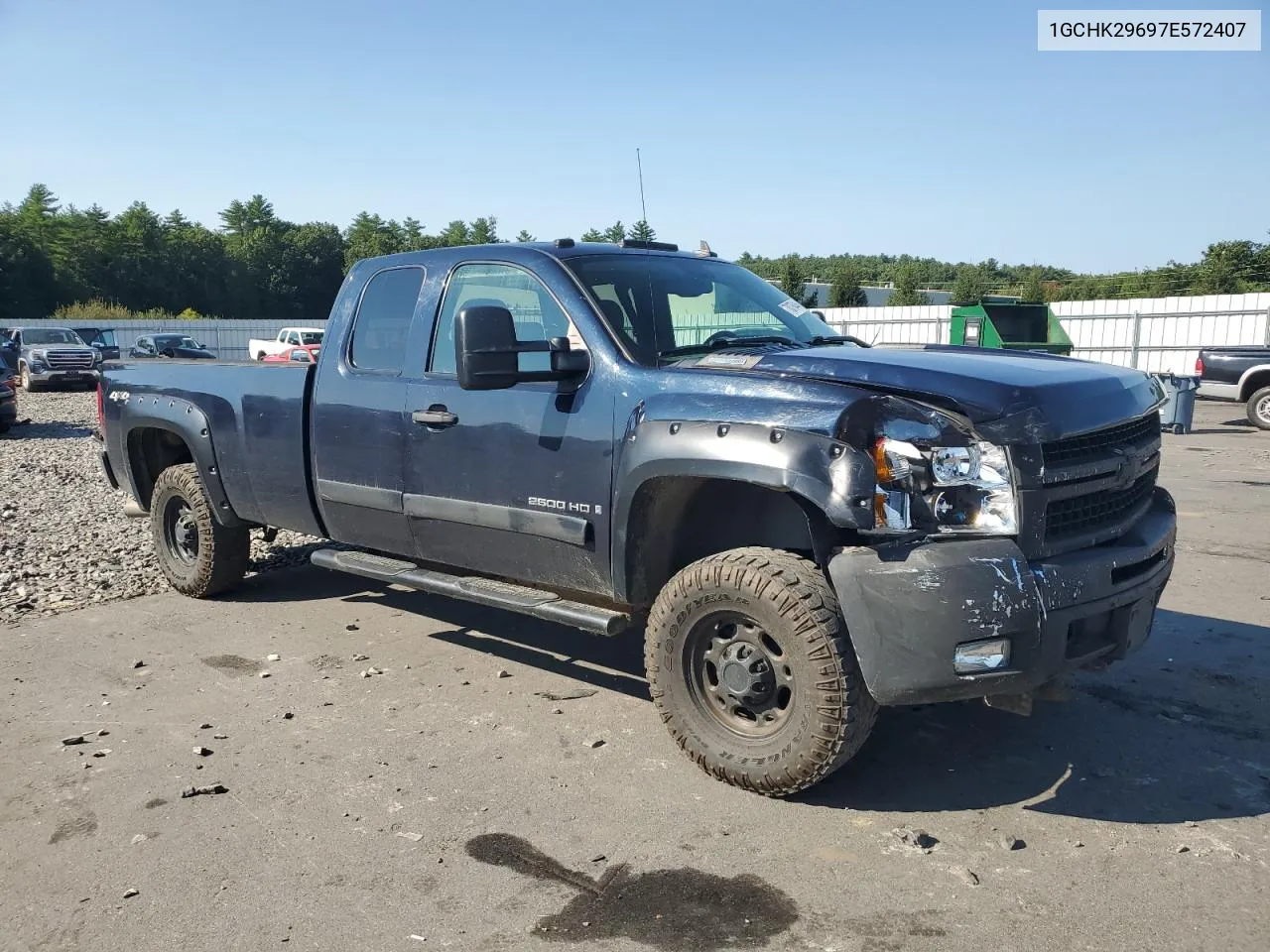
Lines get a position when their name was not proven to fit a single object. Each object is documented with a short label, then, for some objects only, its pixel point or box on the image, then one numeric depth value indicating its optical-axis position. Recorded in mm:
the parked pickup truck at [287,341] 35675
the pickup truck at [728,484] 3334
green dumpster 19547
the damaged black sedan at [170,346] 32250
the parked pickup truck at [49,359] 27312
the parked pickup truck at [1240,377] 17375
